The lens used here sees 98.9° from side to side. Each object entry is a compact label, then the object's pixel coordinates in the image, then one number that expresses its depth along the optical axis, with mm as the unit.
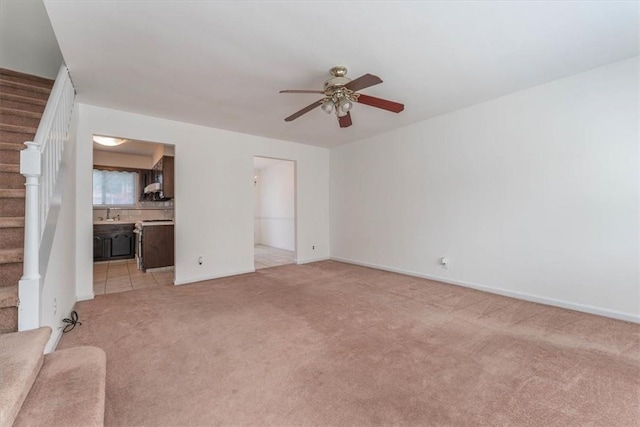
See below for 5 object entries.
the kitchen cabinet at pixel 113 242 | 5738
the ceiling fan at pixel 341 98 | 2658
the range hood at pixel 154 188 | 5511
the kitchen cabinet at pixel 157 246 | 4965
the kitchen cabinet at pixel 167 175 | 5227
